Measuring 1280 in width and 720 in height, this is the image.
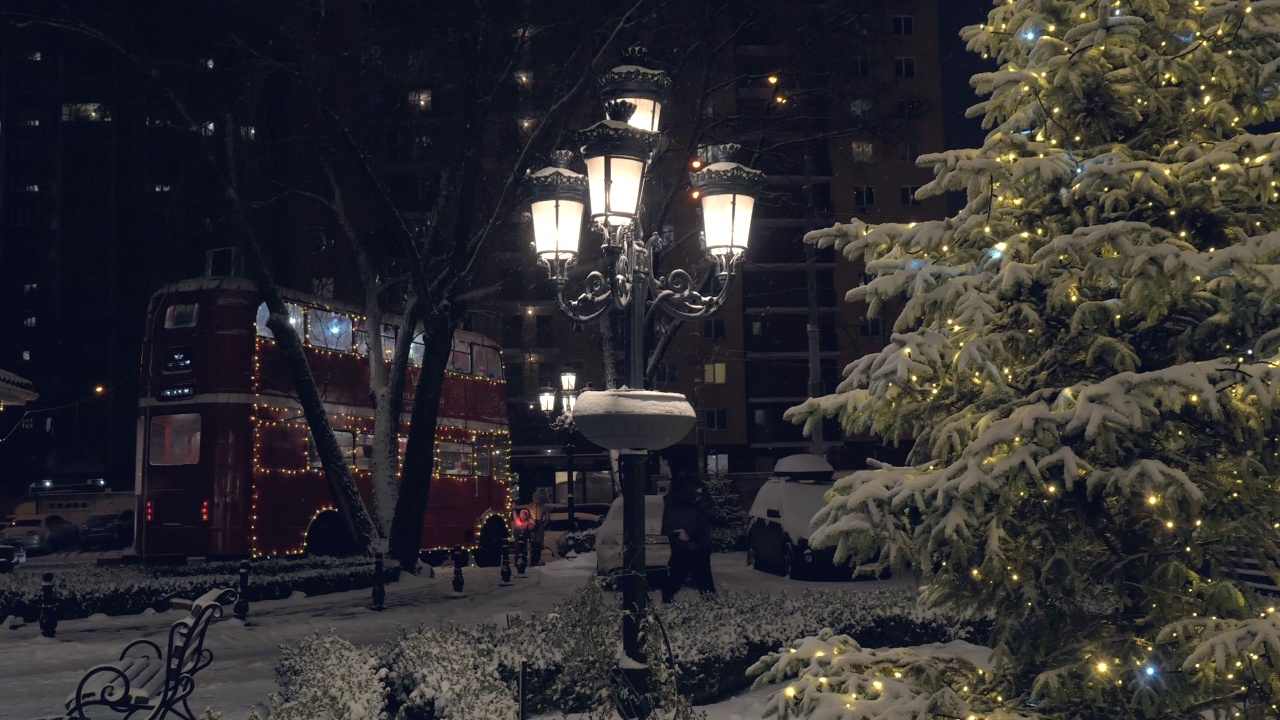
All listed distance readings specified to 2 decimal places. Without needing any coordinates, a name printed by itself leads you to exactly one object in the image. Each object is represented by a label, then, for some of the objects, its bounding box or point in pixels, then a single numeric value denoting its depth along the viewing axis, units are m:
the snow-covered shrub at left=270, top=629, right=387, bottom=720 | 6.18
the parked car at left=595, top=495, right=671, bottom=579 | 15.55
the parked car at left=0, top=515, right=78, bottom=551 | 32.03
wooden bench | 6.86
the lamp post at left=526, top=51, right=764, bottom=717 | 6.57
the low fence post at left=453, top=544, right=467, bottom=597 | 17.58
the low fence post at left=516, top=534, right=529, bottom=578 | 21.45
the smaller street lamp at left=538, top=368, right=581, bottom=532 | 21.89
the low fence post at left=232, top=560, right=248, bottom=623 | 14.41
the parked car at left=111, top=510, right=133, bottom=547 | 34.72
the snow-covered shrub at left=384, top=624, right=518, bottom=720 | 6.60
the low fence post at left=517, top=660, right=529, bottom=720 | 6.14
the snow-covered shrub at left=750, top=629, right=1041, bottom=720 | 4.97
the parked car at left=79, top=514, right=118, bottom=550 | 34.59
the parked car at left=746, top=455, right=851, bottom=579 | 18.55
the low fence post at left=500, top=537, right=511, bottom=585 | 19.02
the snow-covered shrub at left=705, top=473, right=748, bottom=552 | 29.92
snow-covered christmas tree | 4.74
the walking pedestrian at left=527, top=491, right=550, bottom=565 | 24.12
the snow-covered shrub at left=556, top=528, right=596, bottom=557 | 27.05
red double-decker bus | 18.00
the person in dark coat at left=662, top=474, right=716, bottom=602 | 15.79
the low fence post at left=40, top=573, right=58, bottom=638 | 12.77
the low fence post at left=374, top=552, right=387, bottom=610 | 15.32
